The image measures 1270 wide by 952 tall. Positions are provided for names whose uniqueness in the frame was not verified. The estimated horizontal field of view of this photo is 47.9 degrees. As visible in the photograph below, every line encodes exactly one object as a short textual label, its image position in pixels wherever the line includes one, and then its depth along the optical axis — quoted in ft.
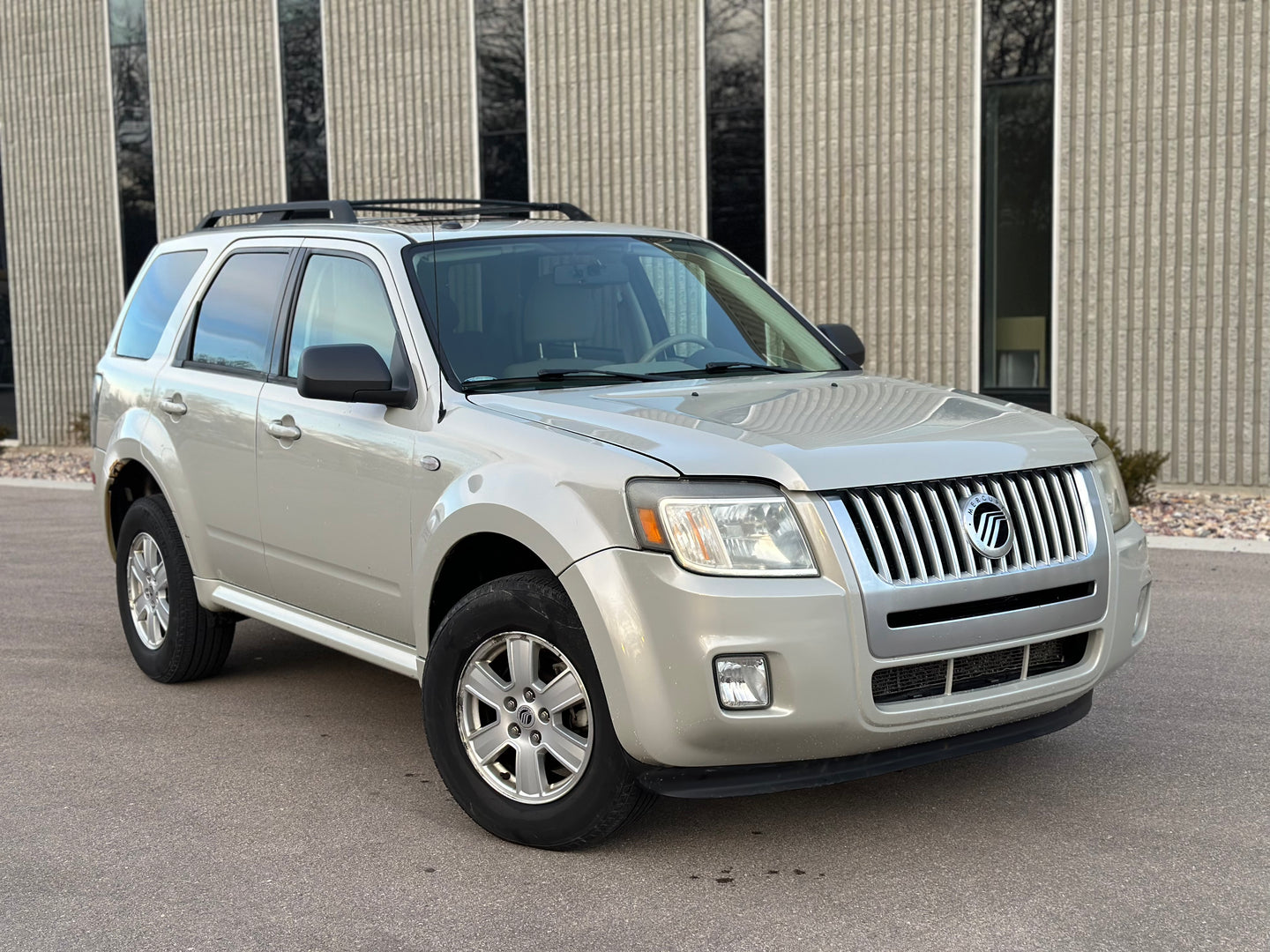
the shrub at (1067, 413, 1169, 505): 36.45
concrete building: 39.68
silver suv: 12.00
